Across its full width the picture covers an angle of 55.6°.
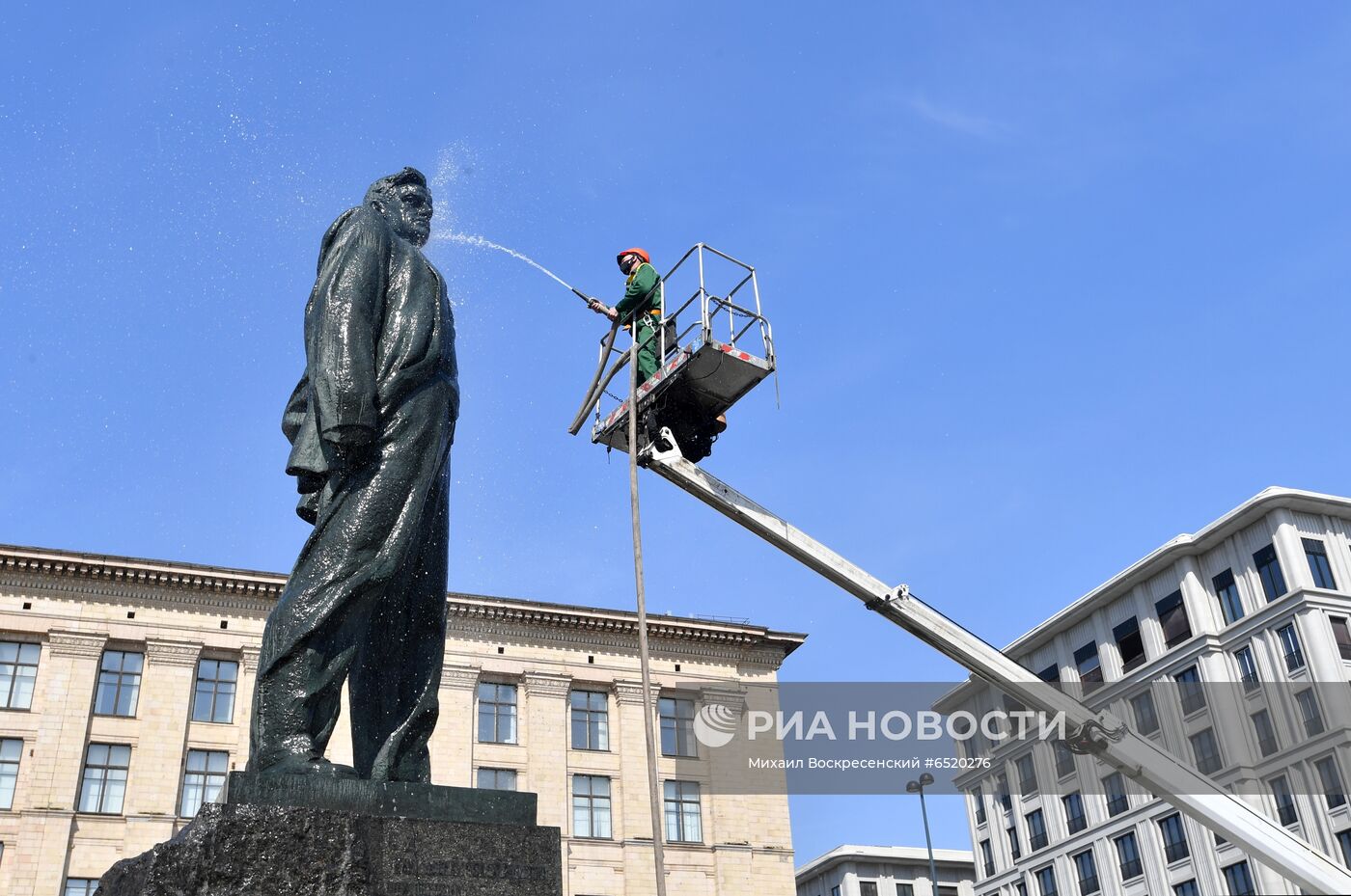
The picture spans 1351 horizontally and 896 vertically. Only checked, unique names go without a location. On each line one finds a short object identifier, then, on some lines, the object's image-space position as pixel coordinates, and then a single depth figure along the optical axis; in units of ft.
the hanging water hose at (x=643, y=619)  33.36
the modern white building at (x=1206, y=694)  158.20
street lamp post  152.91
